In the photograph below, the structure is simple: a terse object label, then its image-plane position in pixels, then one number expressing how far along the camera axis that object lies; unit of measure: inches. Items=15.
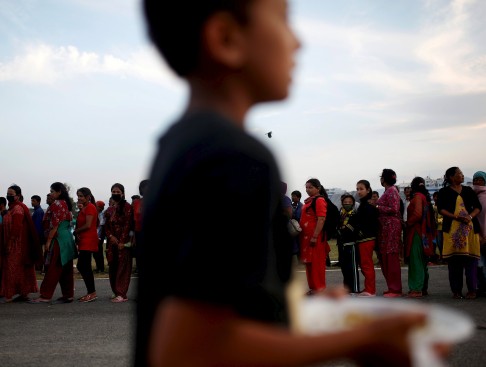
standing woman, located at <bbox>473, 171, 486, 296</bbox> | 303.0
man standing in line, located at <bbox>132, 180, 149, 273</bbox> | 326.2
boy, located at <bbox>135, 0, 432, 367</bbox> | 28.2
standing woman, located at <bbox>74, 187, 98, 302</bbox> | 329.7
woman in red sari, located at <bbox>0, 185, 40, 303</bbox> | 344.5
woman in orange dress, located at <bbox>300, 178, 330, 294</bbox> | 315.9
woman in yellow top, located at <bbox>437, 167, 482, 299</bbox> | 296.4
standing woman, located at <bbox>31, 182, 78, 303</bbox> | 327.6
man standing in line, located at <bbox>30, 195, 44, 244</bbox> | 484.9
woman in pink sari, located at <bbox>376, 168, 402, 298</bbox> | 310.0
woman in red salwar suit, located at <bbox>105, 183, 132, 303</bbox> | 326.3
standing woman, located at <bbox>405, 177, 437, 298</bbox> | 311.7
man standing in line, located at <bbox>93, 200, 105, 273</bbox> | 509.8
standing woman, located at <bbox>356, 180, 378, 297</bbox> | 310.8
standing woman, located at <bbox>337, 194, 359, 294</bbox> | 319.9
